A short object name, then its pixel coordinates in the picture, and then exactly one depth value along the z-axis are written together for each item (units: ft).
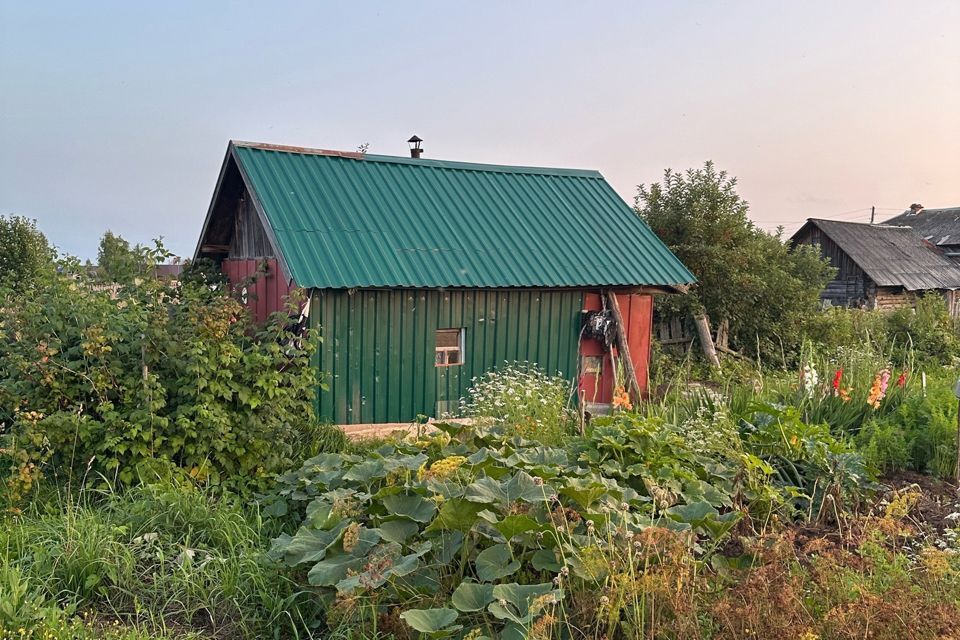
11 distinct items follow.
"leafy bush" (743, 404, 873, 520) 15.08
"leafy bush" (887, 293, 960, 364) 52.70
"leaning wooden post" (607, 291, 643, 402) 31.42
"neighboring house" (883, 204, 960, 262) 109.50
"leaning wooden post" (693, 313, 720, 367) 46.16
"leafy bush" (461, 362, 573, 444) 19.52
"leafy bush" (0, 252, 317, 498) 16.49
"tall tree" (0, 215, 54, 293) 67.46
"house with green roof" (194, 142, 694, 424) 26.27
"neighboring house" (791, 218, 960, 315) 79.87
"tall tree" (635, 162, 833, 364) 47.26
